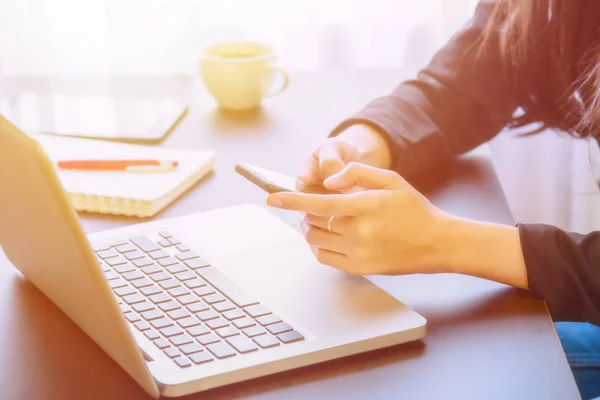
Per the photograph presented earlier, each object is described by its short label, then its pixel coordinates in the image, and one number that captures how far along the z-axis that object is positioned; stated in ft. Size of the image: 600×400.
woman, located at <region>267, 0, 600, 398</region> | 5.79
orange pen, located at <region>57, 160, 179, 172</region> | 6.53
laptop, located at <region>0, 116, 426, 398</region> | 5.17
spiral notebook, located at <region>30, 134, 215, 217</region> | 6.29
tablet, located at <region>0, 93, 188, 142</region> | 6.97
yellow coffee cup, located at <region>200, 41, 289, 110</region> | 7.20
